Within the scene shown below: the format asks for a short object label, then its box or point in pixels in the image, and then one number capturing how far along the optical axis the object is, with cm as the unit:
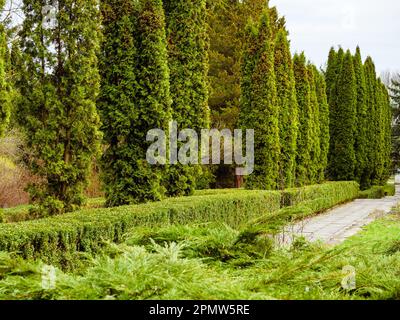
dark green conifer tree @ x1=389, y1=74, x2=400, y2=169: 5059
